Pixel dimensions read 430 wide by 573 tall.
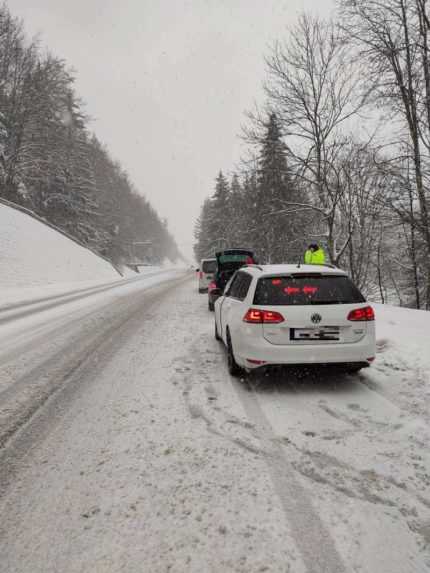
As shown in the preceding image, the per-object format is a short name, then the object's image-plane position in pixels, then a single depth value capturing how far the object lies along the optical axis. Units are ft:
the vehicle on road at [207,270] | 50.62
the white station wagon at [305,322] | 13.87
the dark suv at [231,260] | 39.24
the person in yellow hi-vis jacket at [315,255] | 33.47
